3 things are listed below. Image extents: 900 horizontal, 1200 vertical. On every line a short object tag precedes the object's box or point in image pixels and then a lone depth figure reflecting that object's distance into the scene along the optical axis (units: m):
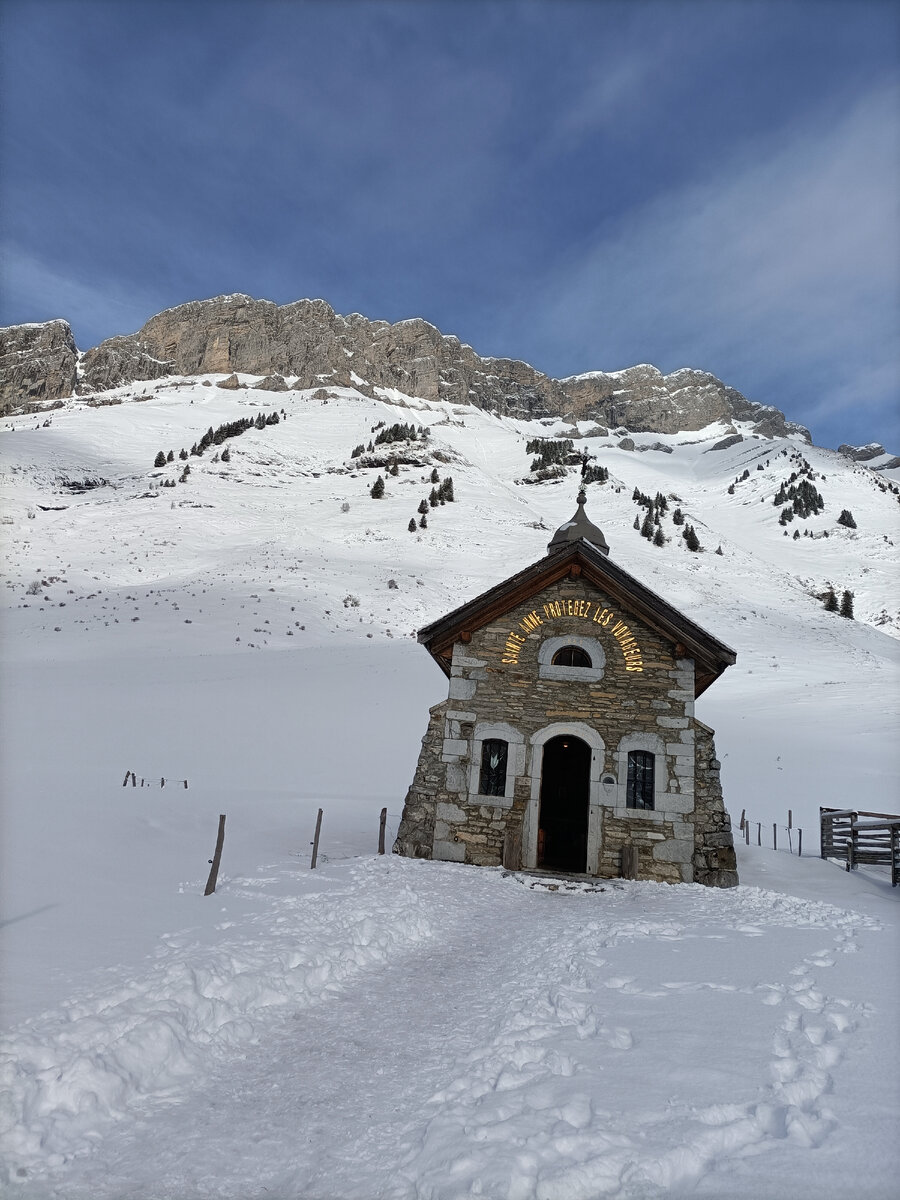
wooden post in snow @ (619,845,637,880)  12.97
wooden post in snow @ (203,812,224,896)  9.36
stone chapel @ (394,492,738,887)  13.15
